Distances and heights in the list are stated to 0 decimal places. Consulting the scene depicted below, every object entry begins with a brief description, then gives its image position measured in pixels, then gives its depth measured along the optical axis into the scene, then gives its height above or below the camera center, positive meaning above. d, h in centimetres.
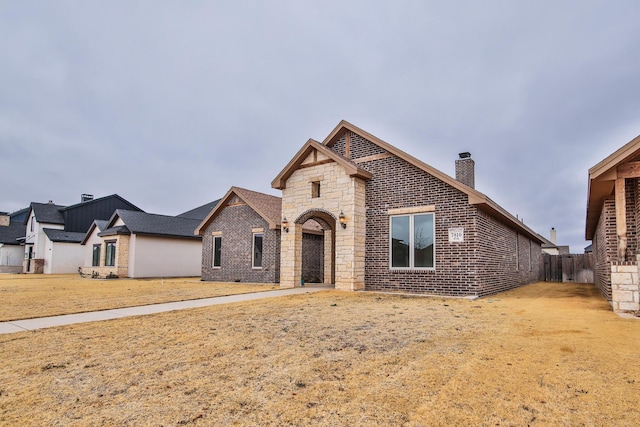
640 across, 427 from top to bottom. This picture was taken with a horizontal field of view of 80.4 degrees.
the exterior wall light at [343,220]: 1324 +101
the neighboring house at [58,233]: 3161 +125
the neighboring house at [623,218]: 785 +76
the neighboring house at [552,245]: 3947 +57
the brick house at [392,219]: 1187 +107
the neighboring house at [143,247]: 2377 +8
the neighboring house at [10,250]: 3669 -31
